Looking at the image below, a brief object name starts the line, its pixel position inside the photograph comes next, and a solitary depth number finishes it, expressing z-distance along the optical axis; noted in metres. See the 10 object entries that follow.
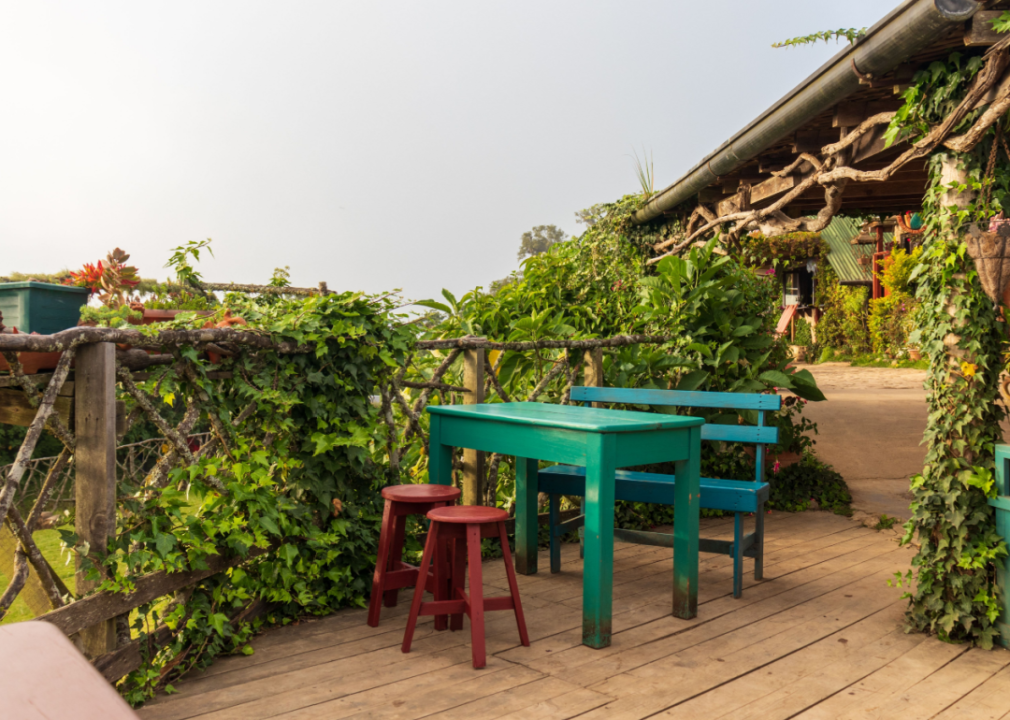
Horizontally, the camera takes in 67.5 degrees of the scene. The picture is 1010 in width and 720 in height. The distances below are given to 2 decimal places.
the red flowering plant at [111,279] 2.81
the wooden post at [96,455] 2.31
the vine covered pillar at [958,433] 2.96
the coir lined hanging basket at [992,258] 2.85
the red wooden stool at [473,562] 2.73
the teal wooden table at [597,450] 2.85
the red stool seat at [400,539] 3.04
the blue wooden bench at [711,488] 3.55
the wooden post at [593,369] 4.81
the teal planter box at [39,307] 2.45
